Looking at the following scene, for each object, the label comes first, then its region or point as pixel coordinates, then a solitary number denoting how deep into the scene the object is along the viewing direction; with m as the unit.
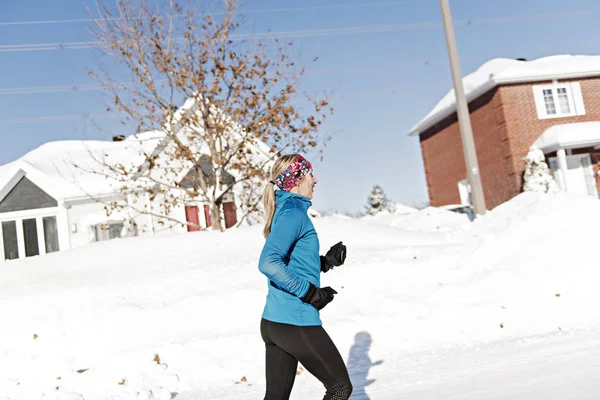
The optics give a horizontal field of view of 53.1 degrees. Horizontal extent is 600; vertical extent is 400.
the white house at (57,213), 19.12
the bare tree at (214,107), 12.84
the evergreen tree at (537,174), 20.98
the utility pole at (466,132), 13.91
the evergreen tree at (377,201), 48.47
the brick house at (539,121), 23.31
